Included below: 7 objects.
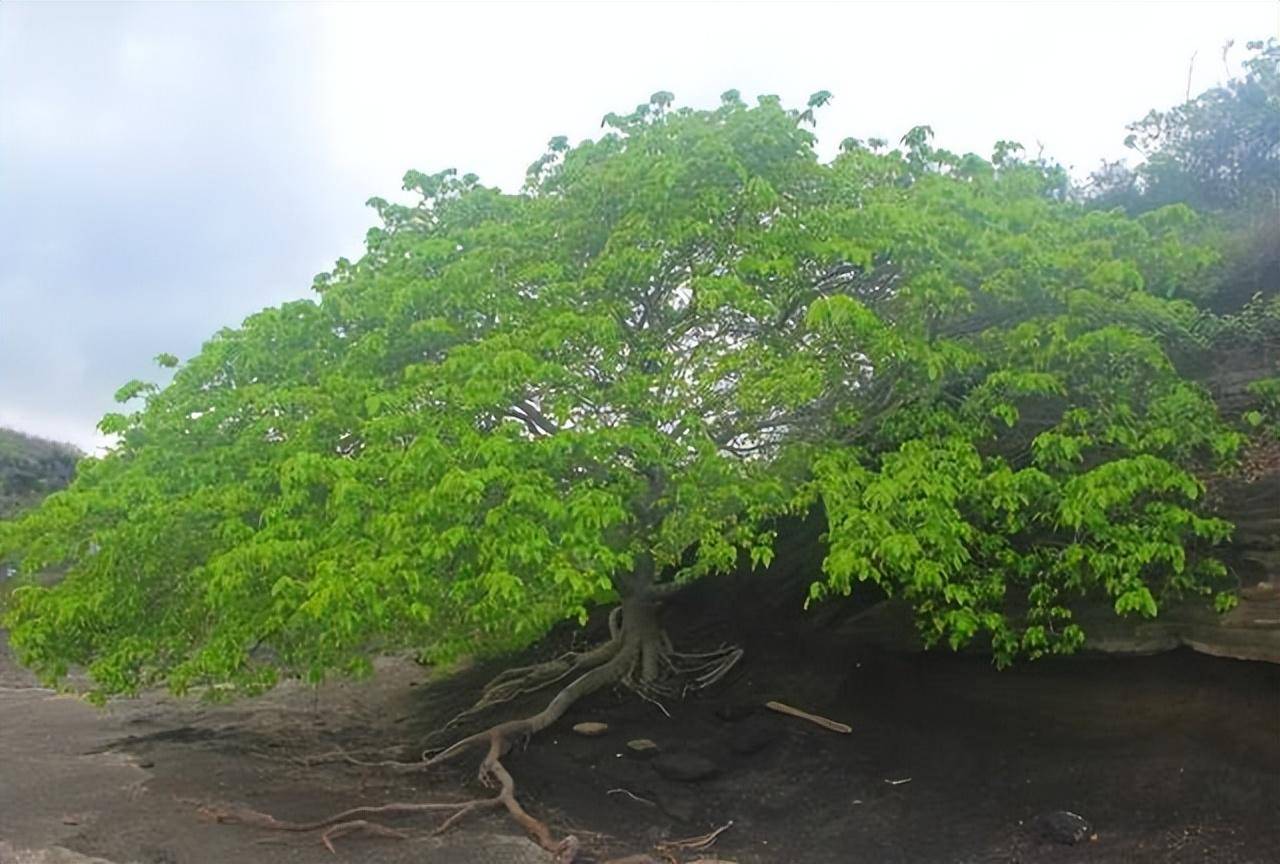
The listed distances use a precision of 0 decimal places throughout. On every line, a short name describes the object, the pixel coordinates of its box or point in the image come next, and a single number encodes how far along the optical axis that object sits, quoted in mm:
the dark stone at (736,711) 10438
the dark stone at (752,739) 9789
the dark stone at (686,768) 9375
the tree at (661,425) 7566
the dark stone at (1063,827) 7277
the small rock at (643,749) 9903
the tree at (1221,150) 12797
